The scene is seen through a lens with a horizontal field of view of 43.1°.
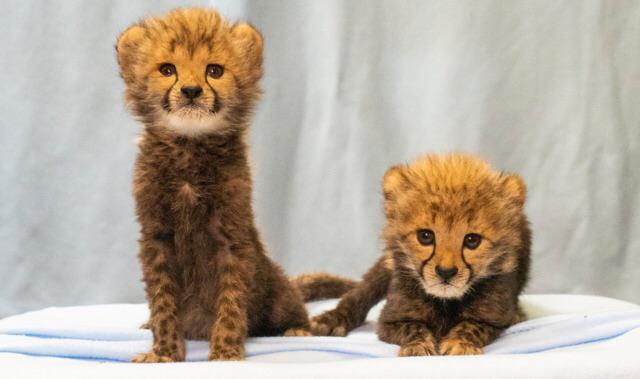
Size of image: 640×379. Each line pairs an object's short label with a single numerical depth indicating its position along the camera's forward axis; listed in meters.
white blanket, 1.46
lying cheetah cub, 1.70
